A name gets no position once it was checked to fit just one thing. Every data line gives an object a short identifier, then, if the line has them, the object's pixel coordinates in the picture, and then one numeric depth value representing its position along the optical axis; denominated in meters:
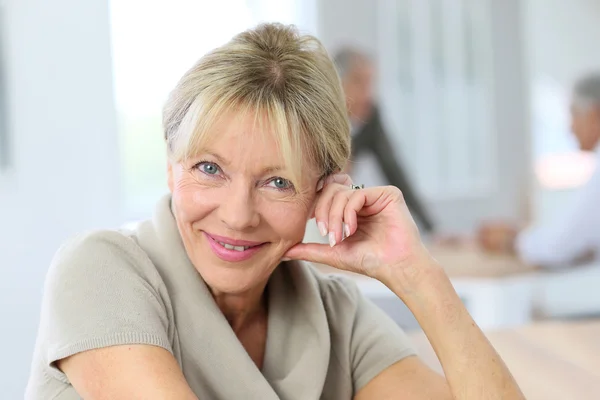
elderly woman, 1.99
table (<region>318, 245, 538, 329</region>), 4.97
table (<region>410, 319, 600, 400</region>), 2.64
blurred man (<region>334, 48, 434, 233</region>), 7.83
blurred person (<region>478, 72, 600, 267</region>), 6.19
